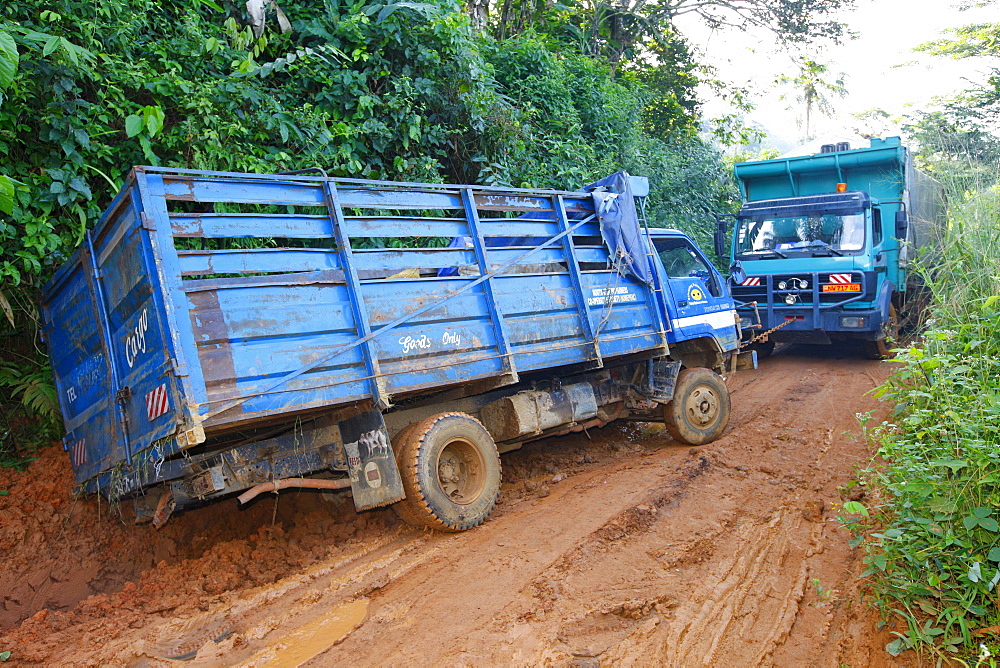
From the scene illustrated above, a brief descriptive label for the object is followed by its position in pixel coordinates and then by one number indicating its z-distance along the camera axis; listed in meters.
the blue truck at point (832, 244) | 10.30
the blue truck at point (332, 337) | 3.84
